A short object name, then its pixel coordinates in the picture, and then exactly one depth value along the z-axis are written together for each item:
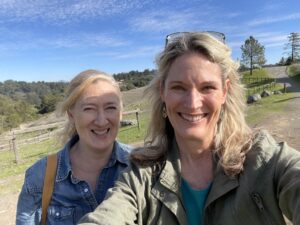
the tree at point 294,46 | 42.72
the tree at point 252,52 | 35.53
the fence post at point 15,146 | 8.07
